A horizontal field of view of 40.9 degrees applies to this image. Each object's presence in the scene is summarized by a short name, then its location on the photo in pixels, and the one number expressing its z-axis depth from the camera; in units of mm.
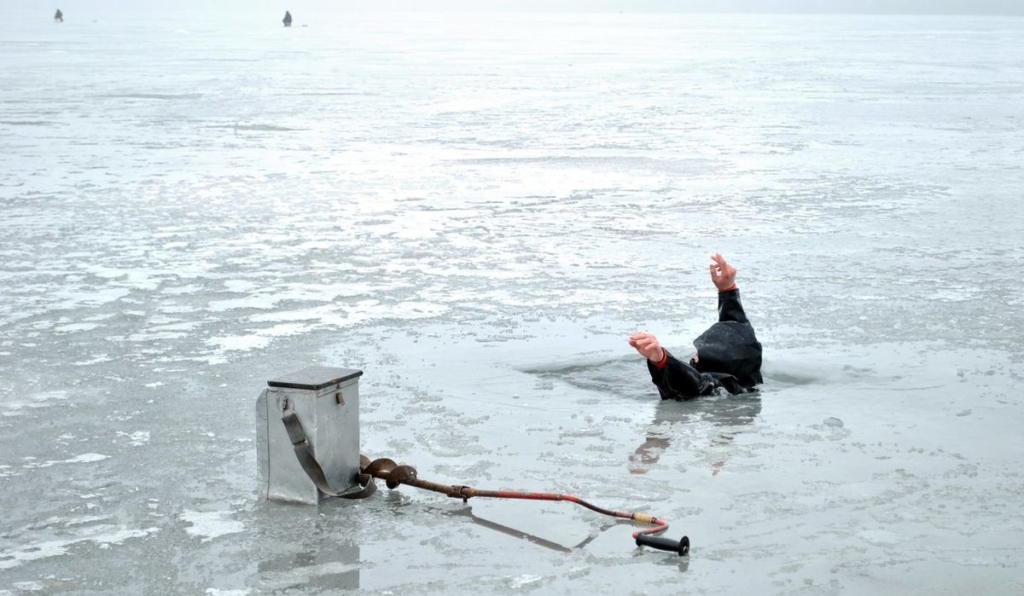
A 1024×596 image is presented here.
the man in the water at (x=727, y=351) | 6656
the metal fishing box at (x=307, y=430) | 4910
